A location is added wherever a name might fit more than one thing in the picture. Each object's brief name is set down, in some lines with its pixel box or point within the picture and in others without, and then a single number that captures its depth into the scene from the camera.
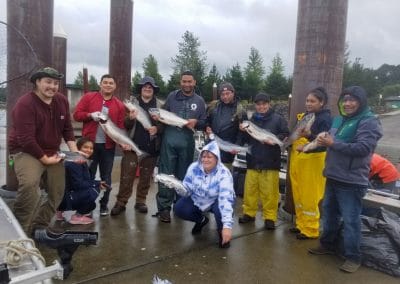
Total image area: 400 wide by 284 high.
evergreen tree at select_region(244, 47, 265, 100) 38.31
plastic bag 3.92
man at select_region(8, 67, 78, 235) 3.83
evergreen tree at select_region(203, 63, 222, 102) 35.40
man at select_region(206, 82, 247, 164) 5.25
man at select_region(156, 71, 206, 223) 5.20
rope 2.16
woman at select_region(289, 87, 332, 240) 4.57
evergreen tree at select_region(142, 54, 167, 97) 47.91
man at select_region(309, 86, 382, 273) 3.79
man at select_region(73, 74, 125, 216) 5.11
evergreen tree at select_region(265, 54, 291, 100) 40.84
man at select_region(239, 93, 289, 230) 5.05
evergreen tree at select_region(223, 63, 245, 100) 37.61
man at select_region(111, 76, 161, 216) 5.34
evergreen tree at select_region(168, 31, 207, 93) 48.69
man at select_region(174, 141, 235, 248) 4.33
